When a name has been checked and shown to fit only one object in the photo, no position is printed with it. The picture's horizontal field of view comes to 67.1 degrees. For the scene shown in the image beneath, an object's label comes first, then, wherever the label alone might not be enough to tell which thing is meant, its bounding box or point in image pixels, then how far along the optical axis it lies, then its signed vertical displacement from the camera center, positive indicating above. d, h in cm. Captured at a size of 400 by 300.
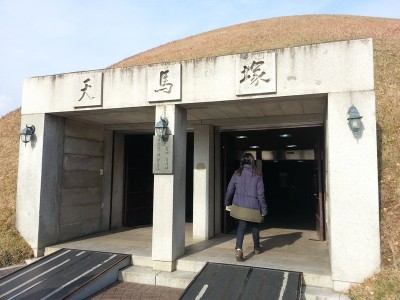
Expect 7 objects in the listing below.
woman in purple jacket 572 -51
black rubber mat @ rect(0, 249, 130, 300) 464 -178
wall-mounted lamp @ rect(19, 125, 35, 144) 673 +86
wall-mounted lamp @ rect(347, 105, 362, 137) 464 +83
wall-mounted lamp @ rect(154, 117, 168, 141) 574 +82
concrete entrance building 476 +76
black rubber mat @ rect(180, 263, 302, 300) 440 -172
